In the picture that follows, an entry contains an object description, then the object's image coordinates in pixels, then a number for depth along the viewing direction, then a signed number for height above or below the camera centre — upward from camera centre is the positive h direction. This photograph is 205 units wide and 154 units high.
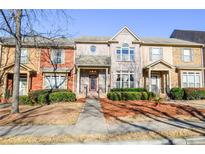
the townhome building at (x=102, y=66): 14.29 +1.86
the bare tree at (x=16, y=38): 7.73 +2.59
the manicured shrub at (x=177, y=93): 13.52 -1.03
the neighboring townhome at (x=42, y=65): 14.15 +1.84
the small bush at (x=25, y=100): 10.98 -1.38
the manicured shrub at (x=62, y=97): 11.03 -1.15
